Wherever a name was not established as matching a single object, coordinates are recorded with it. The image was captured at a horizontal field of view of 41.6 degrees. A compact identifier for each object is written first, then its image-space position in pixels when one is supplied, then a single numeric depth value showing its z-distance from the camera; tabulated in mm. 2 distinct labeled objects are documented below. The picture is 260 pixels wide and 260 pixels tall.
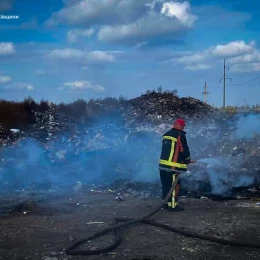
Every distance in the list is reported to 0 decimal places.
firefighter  7406
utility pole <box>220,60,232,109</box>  48531
